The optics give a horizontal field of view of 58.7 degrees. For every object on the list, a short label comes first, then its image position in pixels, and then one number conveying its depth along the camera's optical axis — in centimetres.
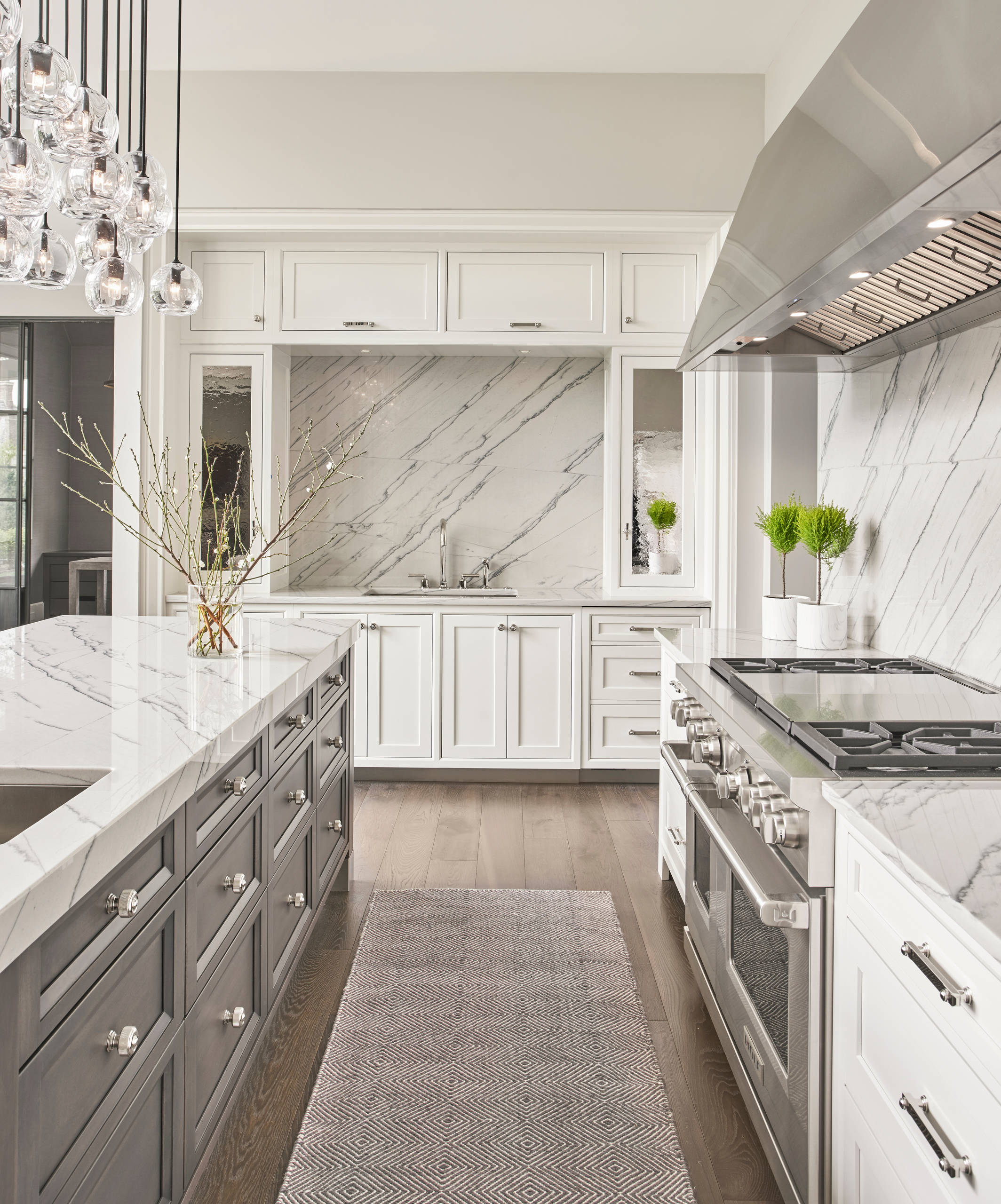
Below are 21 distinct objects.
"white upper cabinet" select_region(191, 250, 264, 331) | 407
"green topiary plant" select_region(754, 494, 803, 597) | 280
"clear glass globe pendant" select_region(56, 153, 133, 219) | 183
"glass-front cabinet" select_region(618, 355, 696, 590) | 408
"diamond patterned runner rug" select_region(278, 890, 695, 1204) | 164
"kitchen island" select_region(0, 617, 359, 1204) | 94
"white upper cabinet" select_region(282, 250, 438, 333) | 405
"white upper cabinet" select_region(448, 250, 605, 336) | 404
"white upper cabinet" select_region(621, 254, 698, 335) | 404
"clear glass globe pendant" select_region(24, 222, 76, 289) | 207
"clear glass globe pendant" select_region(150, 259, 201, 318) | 221
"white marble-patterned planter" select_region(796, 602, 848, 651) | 254
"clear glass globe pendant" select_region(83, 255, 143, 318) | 197
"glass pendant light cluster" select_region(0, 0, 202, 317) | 166
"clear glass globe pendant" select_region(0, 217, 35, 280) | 175
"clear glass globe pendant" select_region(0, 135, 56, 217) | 162
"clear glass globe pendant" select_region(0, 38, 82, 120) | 166
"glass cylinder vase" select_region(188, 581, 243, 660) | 218
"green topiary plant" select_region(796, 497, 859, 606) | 266
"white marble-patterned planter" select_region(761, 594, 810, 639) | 273
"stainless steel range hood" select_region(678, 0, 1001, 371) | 106
